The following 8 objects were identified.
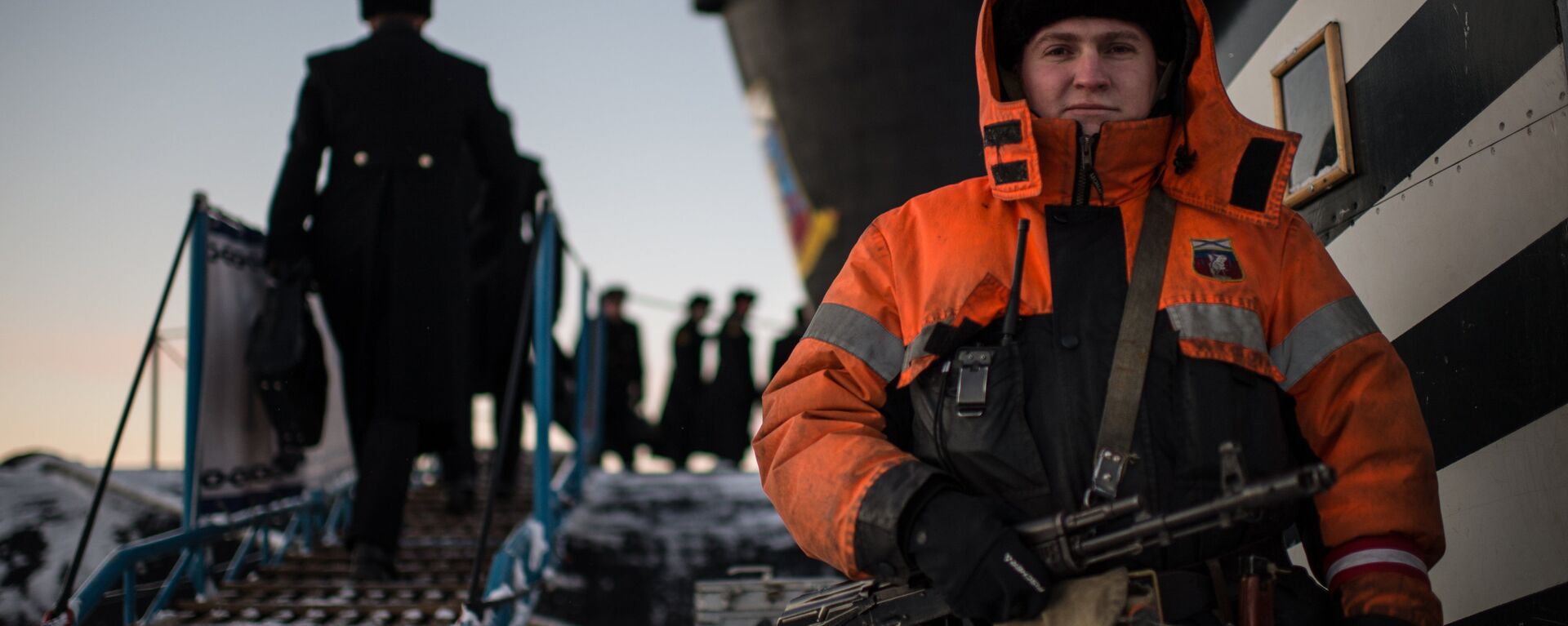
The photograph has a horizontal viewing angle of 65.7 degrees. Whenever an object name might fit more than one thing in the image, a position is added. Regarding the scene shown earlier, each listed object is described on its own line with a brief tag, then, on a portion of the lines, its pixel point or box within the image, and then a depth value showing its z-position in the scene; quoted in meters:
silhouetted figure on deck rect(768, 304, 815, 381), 11.11
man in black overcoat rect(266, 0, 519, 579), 3.97
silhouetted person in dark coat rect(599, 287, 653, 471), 10.12
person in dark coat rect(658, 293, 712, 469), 10.65
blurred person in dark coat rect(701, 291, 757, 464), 10.73
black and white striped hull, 2.03
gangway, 3.58
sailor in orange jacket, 1.73
